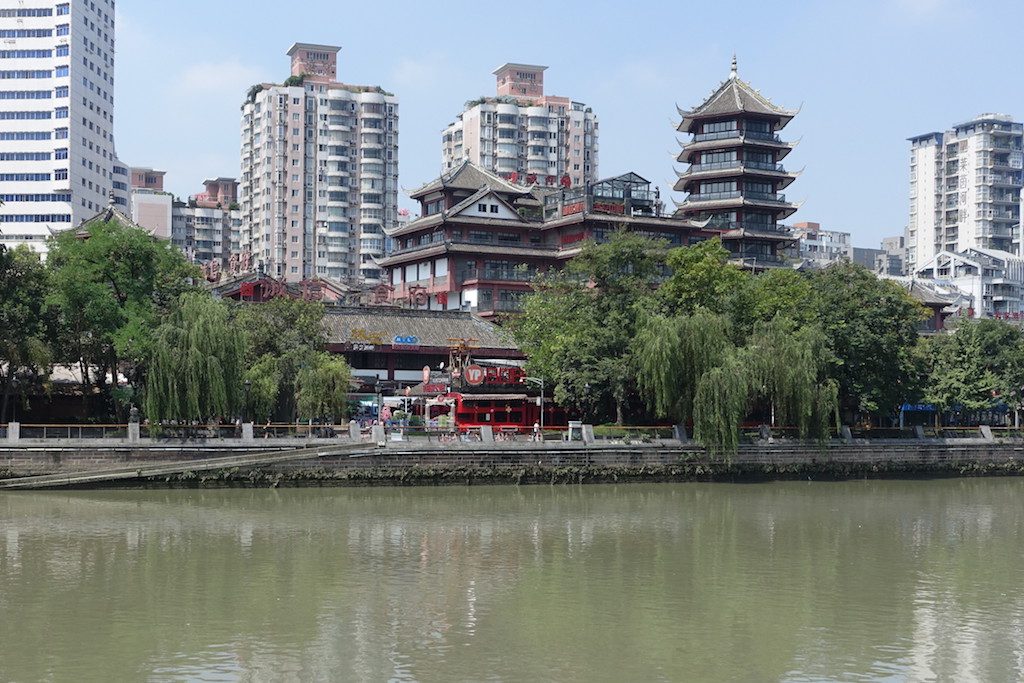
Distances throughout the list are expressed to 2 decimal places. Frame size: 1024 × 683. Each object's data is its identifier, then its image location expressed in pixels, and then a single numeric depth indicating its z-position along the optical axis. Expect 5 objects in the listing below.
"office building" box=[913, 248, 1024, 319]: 106.50
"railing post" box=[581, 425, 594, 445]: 41.75
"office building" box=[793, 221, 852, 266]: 136.66
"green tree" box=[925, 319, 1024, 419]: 52.62
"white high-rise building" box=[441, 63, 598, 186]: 122.38
